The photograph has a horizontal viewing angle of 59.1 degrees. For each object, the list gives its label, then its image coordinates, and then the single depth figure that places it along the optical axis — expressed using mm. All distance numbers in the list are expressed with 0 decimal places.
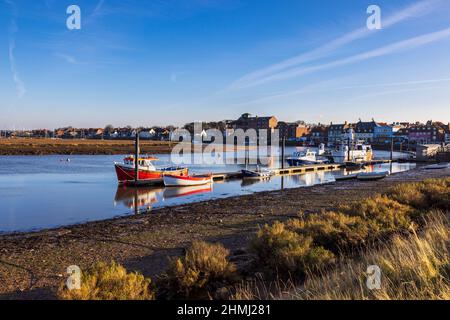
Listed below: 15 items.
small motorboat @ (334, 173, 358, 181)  43344
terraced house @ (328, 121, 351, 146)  181000
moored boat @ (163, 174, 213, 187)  36281
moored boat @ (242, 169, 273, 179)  44969
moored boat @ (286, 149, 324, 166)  65062
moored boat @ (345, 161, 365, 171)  65688
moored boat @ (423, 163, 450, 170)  56019
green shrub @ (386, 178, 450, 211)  16562
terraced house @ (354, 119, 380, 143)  177825
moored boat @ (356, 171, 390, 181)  41125
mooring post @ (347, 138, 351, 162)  70812
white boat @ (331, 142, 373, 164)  69712
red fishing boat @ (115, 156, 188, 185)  37406
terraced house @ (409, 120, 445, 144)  162500
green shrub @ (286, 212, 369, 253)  10445
